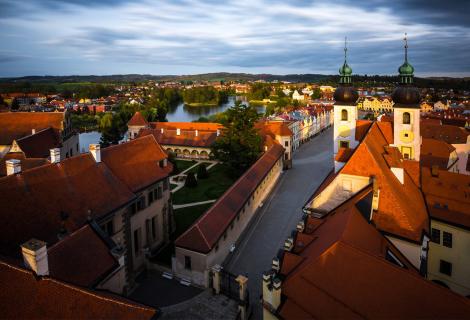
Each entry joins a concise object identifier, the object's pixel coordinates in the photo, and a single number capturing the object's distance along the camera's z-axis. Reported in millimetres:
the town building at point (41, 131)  31547
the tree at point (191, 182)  34469
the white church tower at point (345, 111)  31359
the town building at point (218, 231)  18630
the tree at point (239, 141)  37625
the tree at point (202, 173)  37531
